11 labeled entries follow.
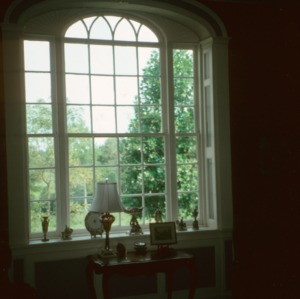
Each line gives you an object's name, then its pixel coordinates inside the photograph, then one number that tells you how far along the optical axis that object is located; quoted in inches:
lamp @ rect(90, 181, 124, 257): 210.8
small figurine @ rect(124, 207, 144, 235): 238.5
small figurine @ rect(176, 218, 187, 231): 248.8
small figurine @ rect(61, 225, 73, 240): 232.5
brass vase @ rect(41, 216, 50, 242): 229.1
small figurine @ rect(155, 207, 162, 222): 245.8
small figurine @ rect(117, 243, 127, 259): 214.3
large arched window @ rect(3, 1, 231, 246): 239.5
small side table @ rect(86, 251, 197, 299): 201.6
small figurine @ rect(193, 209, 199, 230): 251.6
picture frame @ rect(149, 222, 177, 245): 223.9
